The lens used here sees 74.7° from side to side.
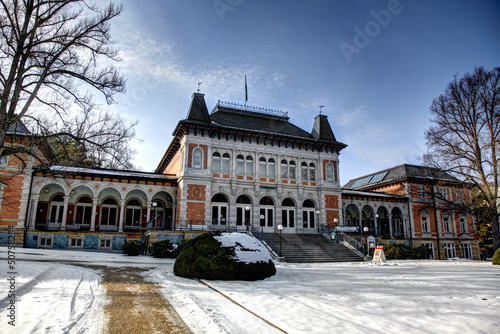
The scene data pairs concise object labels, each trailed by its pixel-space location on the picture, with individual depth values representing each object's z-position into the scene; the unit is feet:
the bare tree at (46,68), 38.58
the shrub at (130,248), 71.41
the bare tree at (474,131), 75.20
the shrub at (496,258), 59.34
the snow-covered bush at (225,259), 36.19
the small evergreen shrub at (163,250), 67.67
